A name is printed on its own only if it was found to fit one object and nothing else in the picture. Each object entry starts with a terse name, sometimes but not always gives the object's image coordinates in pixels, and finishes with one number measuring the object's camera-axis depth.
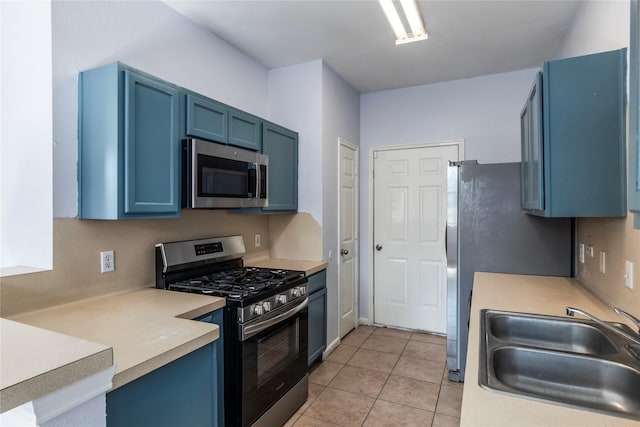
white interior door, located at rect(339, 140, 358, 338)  3.72
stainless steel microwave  2.09
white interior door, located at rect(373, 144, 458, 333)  3.88
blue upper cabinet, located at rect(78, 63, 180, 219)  1.77
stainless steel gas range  1.89
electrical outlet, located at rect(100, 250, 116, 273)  1.96
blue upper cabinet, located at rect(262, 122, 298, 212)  2.92
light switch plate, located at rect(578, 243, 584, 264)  2.37
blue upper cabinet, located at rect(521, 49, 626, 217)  1.58
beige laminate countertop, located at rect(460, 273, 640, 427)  0.86
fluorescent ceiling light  2.05
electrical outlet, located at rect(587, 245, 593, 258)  2.15
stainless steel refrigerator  2.67
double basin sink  1.08
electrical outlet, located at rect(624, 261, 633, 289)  1.51
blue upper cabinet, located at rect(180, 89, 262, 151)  2.12
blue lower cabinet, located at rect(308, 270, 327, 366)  2.93
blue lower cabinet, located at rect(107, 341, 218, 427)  1.22
